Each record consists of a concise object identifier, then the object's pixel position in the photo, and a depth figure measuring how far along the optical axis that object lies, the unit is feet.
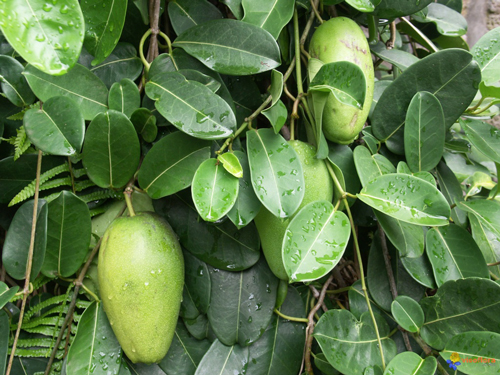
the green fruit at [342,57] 2.05
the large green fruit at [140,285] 1.88
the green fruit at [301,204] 2.04
